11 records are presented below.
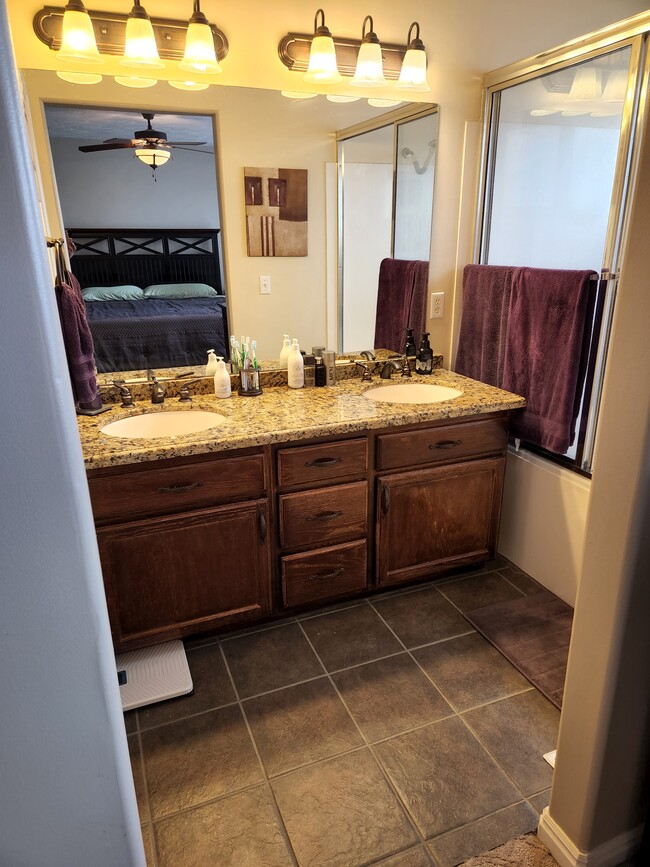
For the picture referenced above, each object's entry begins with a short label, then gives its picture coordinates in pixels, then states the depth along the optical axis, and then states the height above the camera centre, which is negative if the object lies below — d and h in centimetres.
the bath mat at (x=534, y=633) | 201 -147
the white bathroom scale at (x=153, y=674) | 192 -145
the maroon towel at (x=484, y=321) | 247 -36
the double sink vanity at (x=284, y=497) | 190 -91
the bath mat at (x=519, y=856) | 141 -146
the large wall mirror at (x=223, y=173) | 198 +23
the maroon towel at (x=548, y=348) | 213 -43
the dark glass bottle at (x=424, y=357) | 269 -54
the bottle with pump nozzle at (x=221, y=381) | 229 -54
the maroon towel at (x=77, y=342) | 188 -32
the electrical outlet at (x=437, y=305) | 271 -31
